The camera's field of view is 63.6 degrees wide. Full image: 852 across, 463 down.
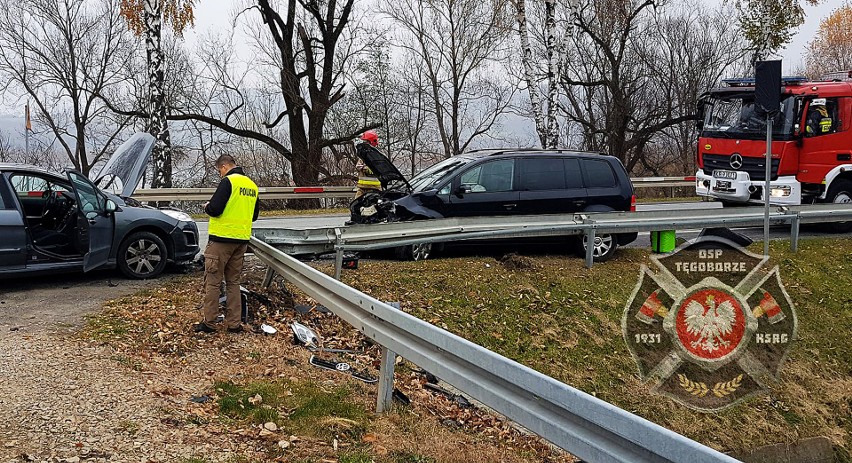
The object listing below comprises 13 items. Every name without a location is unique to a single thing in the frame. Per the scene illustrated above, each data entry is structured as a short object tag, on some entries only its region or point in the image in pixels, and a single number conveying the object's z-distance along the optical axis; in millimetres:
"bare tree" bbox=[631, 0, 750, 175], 34656
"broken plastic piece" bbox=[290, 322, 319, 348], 7125
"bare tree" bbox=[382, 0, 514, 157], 30227
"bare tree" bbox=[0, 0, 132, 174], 32469
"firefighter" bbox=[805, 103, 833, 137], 14172
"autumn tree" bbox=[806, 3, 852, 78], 52469
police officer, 7168
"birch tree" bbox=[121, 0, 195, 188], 18562
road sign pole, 9602
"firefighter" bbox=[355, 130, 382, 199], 11766
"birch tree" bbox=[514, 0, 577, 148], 20094
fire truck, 14156
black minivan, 10789
